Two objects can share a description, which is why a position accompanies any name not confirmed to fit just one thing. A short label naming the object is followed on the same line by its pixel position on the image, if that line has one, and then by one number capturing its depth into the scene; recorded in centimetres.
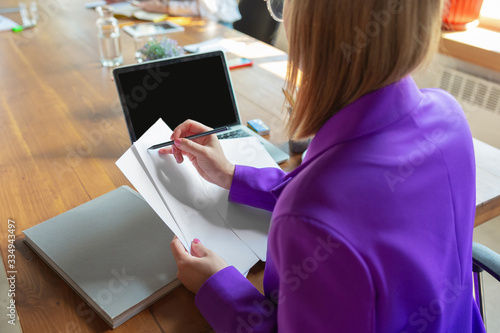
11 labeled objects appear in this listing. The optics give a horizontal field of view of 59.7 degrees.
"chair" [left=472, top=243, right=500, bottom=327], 86
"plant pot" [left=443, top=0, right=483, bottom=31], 233
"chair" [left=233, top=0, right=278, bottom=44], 254
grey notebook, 71
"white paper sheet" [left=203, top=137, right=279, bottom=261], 84
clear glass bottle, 172
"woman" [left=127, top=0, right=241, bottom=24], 237
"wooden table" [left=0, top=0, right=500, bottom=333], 71
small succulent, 146
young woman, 51
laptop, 108
